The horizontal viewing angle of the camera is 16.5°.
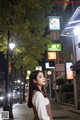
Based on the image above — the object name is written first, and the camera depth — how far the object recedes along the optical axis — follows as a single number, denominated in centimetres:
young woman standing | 394
